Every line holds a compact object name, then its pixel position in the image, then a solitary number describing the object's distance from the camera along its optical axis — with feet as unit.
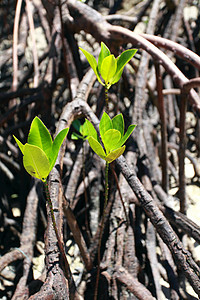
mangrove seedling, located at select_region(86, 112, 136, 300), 1.69
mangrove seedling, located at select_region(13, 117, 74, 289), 1.48
